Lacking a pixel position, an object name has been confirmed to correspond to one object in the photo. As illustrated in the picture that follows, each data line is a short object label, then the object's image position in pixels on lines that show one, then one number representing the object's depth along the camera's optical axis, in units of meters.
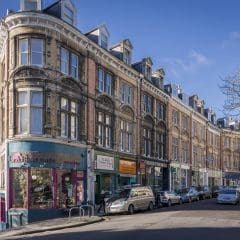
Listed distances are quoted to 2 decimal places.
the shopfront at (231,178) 50.21
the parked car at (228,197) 25.23
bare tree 13.82
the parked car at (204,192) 31.61
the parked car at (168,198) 23.48
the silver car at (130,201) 18.46
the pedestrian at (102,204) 19.71
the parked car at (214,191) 35.55
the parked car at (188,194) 27.11
